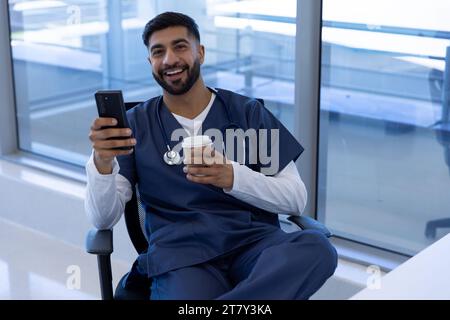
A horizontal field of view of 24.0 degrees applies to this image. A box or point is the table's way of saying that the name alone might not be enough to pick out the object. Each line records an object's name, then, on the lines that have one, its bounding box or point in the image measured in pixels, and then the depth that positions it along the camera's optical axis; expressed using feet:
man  8.57
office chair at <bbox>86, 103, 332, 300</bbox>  8.86
